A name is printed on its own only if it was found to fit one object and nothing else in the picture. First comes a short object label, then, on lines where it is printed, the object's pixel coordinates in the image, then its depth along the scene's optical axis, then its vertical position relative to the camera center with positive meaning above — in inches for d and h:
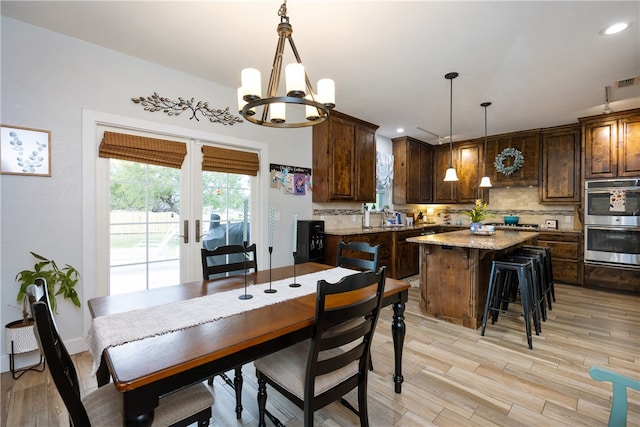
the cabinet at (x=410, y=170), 225.8 +32.9
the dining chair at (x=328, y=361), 49.9 -29.1
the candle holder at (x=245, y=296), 64.2 -18.3
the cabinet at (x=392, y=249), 161.6 -23.3
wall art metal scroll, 110.5 +42.3
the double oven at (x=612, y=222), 158.2 -5.9
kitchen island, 118.1 -26.6
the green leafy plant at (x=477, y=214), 145.4 -1.1
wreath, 206.1 +36.4
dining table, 37.1 -19.2
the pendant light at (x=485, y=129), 153.3 +53.7
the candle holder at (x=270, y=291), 68.6 -18.4
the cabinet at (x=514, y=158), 201.5 +38.2
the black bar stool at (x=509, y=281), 104.1 -29.0
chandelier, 61.0 +26.8
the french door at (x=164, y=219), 108.0 -2.5
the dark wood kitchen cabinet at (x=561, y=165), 186.5 +30.3
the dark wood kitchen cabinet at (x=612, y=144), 161.2 +38.1
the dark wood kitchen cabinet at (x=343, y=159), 165.2 +31.4
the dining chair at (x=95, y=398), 35.5 -30.2
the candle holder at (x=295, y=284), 73.5 -18.3
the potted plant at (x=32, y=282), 82.5 -23.4
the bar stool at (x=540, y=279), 122.9 -29.1
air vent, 109.9 +49.5
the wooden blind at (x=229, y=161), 126.2 +23.5
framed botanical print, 85.0 +18.6
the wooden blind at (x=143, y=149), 102.5 +23.6
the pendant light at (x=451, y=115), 119.6 +52.8
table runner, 45.2 -18.6
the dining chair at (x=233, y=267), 69.2 -16.1
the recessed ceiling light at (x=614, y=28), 86.8 +55.2
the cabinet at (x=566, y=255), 177.9 -27.1
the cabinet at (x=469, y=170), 225.0 +32.7
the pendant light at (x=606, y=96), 131.3 +55.3
